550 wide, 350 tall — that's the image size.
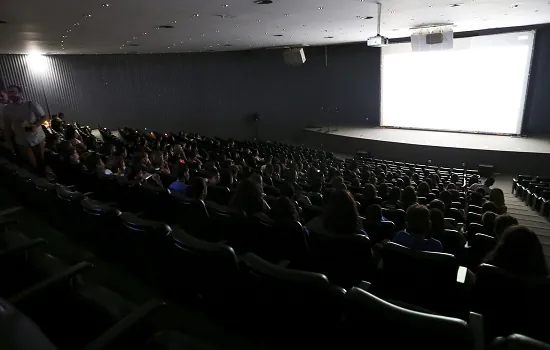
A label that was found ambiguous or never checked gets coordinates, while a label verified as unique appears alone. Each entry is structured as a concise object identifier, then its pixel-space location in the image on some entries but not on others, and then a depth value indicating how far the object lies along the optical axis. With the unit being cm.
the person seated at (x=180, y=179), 488
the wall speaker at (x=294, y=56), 1770
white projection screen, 1491
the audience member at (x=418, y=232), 308
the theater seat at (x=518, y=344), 122
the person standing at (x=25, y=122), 629
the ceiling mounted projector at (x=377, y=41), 966
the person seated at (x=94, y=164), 527
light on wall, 1552
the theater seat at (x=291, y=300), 177
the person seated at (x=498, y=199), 551
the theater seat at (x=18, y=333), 114
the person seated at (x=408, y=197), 532
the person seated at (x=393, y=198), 560
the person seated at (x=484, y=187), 812
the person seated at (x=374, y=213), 393
